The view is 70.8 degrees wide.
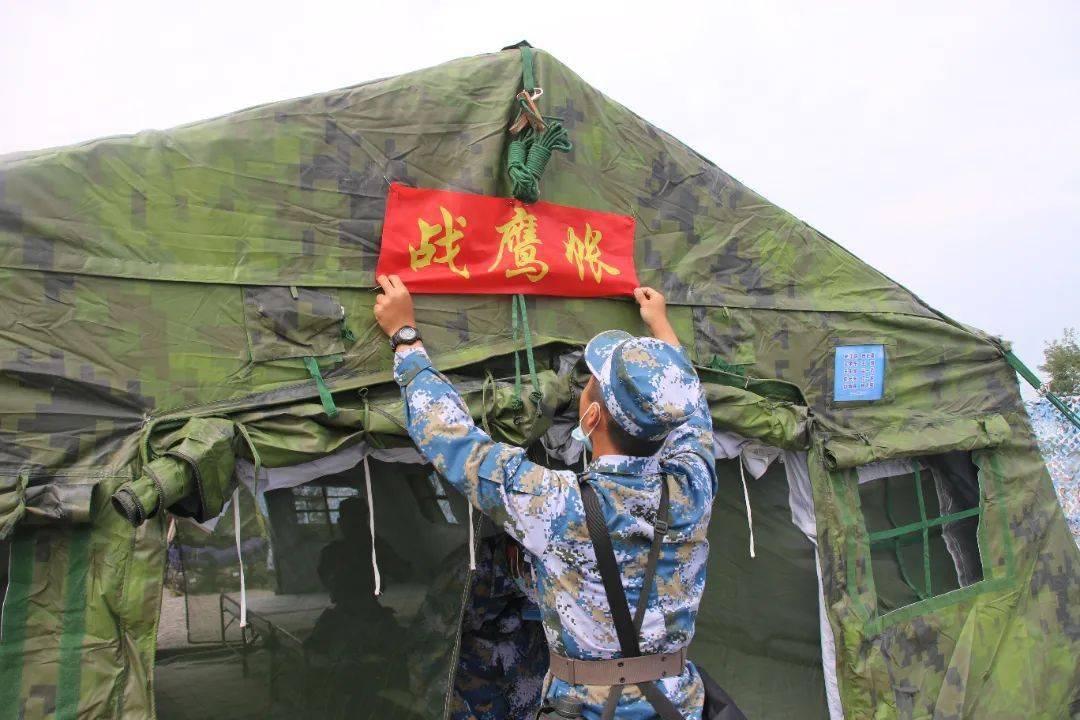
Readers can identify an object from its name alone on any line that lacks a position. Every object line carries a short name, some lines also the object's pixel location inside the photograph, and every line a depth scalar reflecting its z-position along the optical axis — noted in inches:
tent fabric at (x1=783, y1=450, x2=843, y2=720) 128.6
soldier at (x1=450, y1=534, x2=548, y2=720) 126.6
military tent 77.5
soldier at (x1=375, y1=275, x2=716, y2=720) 80.1
